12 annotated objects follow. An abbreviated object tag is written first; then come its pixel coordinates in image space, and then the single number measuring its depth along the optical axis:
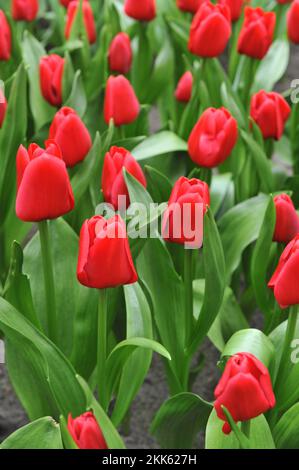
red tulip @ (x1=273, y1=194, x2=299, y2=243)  1.65
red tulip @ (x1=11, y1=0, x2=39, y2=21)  2.20
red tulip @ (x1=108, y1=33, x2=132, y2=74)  2.02
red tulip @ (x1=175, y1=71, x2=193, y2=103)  2.06
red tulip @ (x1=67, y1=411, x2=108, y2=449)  1.42
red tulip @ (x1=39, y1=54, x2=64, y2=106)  1.94
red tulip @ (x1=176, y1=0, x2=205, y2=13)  2.16
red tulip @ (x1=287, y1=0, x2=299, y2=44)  2.02
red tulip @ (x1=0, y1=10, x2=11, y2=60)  1.98
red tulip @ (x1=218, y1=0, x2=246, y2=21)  2.14
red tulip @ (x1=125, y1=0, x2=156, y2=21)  2.08
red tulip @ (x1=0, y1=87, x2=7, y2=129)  1.82
